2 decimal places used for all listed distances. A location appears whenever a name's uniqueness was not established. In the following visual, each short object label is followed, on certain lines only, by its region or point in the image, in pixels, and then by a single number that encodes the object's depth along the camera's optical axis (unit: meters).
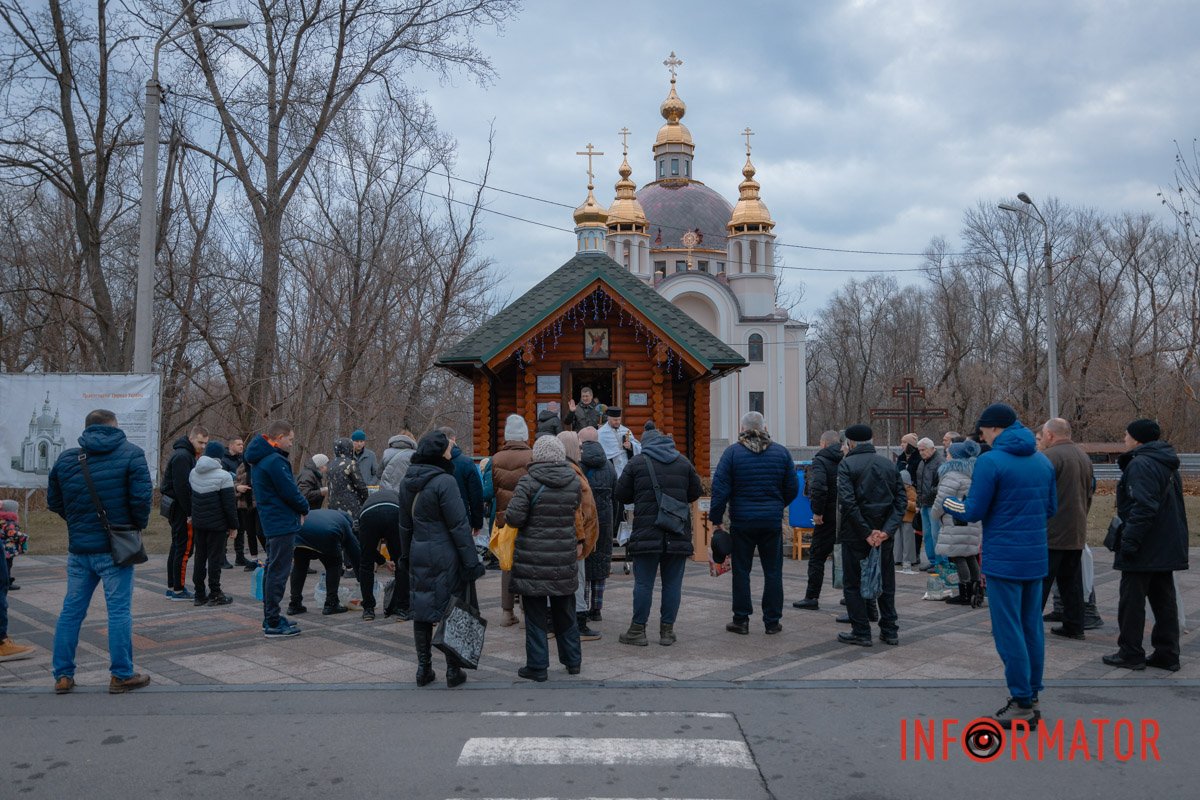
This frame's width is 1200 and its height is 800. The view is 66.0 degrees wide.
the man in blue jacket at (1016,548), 5.51
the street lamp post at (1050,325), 19.73
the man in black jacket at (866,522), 7.82
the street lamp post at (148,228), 11.16
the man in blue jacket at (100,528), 6.52
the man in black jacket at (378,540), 8.84
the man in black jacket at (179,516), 10.38
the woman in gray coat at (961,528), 9.23
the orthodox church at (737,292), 54.38
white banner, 12.92
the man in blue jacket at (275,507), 8.27
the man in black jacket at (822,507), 9.58
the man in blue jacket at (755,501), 8.18
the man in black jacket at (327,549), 8.99
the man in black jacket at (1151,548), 6.89
